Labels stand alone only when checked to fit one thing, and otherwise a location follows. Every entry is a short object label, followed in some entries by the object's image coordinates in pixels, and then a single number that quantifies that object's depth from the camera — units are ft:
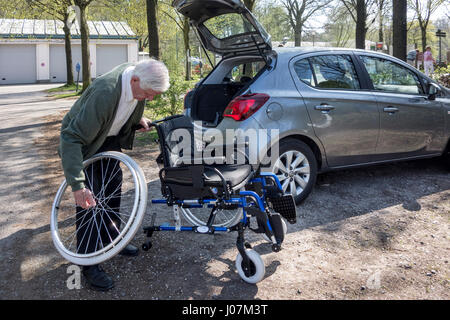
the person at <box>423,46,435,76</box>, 64.34
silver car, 14.80
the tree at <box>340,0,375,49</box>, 44.16
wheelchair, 10.29
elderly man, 9.90
